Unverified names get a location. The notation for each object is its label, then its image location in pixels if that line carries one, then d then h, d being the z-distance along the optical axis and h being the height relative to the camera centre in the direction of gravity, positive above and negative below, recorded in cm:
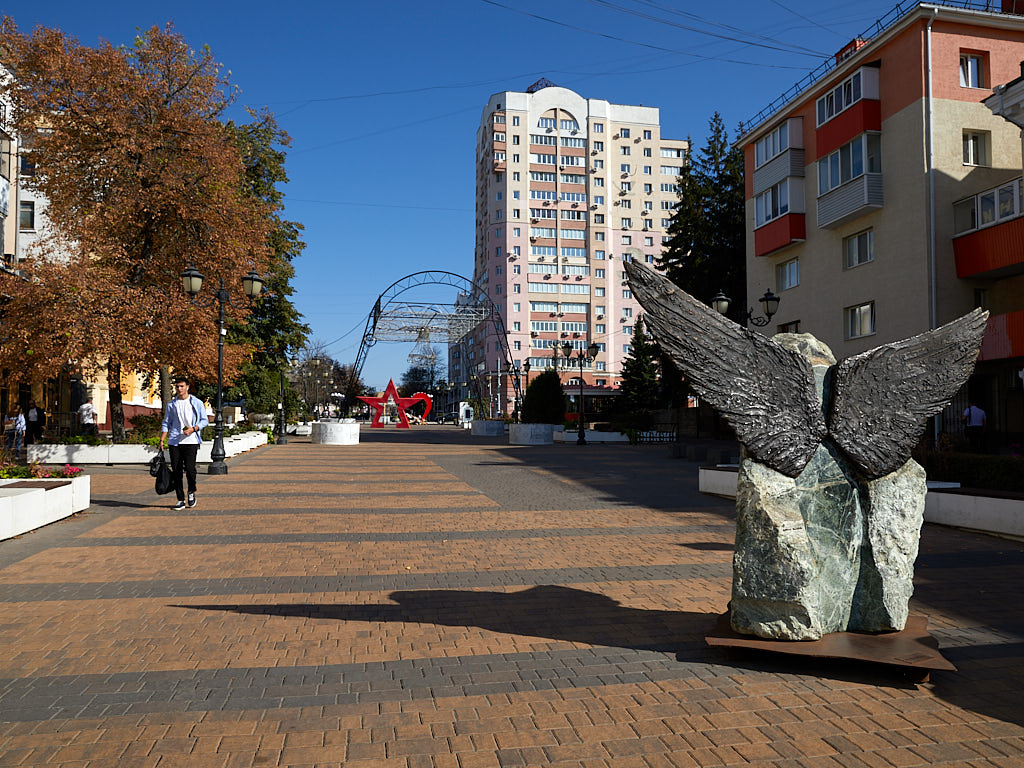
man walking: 1065 -25
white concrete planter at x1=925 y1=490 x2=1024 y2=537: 844 -123
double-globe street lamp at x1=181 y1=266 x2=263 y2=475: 1630 +243
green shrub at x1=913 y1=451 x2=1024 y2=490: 1017 -83
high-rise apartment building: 8288 +2307
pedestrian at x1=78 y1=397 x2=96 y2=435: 2106 -14
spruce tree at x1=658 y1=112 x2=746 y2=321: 3550 +935
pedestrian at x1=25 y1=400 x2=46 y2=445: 2223 -33
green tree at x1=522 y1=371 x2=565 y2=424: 3161 +58
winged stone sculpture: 427 -33
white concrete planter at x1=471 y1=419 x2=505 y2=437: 4225 -90
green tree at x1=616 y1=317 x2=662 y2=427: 4822 +255
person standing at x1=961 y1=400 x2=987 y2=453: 1764 -26
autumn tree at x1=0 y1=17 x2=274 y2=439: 1727 +569
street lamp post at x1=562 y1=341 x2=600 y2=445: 3033 -23
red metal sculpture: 4768 +93
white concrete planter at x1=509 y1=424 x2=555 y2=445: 3078 -87
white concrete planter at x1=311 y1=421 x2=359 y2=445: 3145 -85
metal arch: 4449 +610
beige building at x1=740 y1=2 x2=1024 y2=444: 2142 +729
